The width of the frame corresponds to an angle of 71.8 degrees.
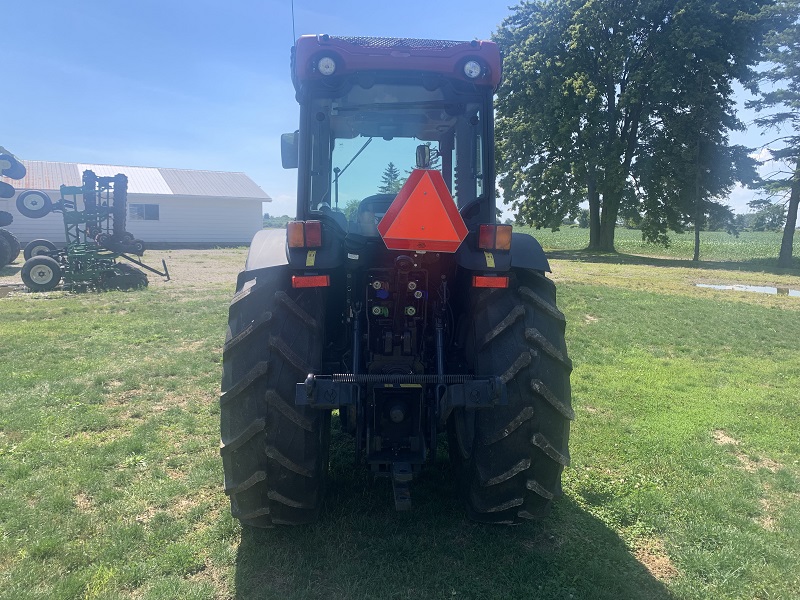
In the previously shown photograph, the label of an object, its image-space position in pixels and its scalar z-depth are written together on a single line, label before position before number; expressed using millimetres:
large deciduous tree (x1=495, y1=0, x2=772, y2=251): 24656
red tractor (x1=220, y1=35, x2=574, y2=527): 2750
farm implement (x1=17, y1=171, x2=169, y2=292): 12906
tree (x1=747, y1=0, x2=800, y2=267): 22547
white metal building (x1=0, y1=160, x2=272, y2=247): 28688
